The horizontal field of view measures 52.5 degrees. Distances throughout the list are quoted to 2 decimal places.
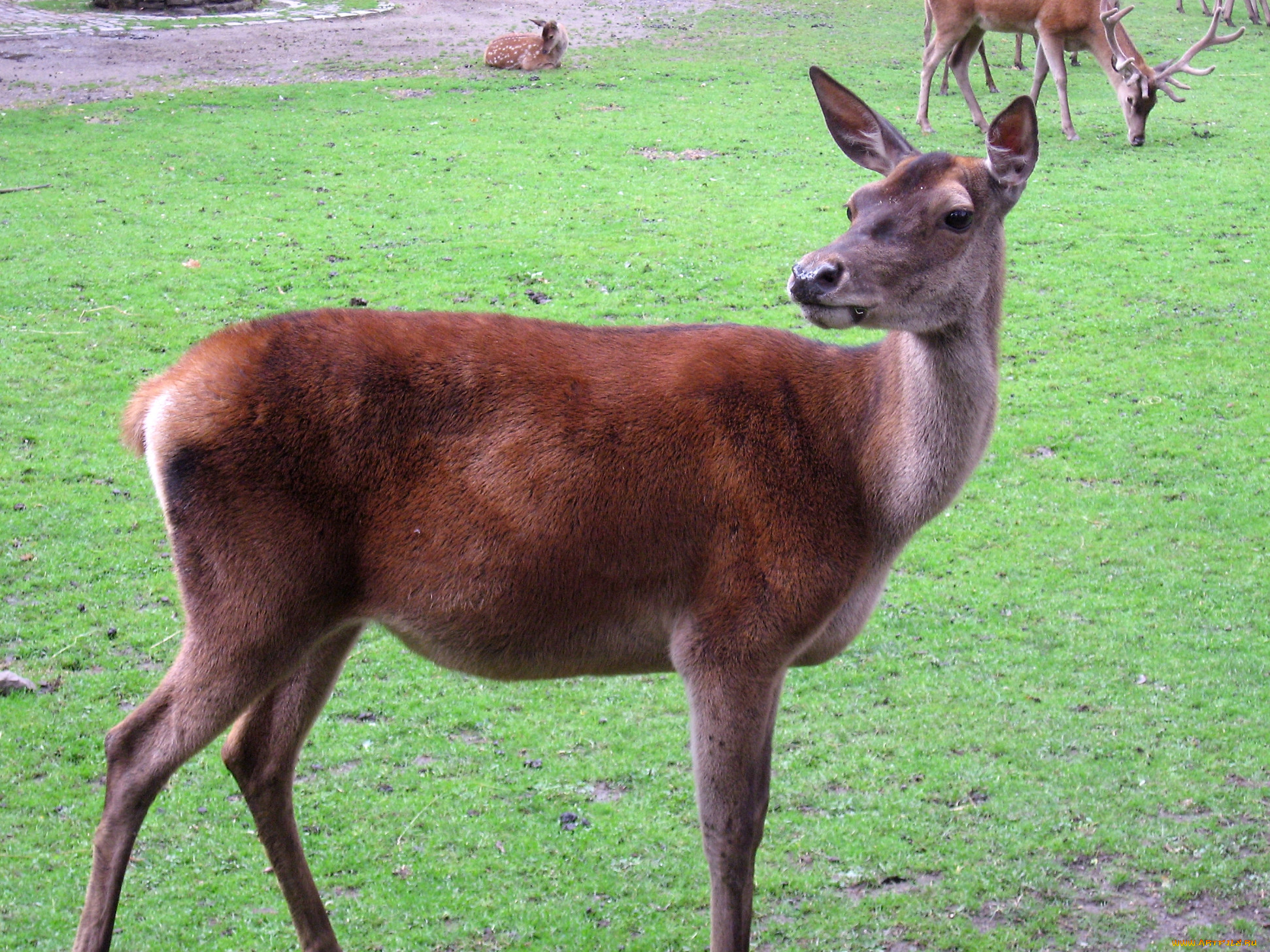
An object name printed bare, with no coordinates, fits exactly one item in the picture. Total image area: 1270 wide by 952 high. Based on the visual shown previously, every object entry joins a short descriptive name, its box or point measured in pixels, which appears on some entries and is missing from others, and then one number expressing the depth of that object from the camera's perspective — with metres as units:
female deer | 3.42
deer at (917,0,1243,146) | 15.50
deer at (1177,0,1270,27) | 22.28
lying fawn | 17.11
